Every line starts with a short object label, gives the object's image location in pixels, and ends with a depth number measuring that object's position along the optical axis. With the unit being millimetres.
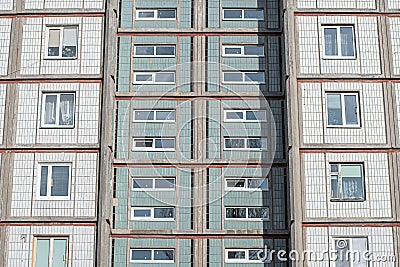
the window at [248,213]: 29547
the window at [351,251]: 27844
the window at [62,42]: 30141
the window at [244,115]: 30469
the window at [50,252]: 28188
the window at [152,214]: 29578
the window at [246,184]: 29812
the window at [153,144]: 30266
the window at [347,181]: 28453
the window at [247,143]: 30234
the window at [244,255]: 29094
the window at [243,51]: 31141
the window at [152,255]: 29188
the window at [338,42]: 29781
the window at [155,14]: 31578
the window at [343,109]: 29141
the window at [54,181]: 28781
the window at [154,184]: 29906
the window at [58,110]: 29500
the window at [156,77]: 30891
